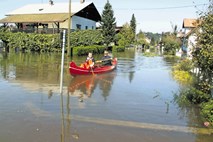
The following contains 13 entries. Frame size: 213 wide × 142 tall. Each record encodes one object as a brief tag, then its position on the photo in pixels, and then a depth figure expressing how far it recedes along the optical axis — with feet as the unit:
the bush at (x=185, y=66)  73.82
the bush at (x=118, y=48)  188.14
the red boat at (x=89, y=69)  60.44
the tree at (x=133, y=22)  366.16
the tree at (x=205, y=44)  29.95
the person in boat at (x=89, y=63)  64.91
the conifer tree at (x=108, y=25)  200.75
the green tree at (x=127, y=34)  242.78
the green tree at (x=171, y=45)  189.78
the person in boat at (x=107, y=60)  74.87
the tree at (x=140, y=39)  305.94
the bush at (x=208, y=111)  30.84
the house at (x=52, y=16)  149.69
